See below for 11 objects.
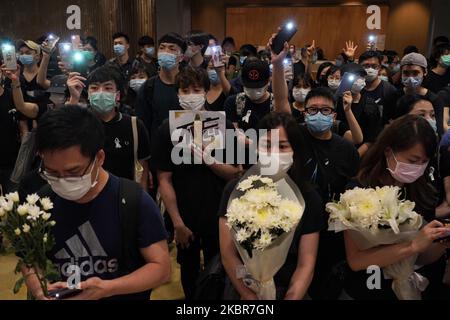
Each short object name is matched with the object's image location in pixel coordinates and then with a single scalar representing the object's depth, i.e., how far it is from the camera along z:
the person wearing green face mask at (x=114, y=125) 2.79
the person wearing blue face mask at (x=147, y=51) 6.01
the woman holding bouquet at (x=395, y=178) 1.86
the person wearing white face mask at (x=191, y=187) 2.61
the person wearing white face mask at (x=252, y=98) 3.35
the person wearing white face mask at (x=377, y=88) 4.26
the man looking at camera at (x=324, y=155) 2.08
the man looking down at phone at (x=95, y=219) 1.53
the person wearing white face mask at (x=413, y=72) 4.15
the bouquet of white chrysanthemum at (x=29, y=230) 1.40
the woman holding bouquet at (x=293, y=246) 1.89
